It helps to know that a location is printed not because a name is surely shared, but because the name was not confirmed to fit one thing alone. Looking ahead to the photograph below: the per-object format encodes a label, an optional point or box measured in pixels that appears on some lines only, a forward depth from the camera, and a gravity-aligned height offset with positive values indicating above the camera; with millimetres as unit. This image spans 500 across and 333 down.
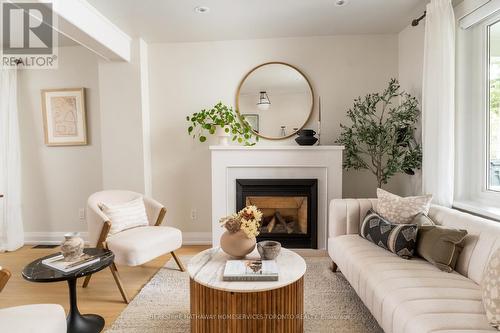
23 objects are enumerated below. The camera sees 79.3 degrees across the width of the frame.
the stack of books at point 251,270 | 1625 -638
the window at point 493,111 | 2320 +328
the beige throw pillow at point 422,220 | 2108 -469
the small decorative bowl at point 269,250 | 1902 -594
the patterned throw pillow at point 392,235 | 1969 -554
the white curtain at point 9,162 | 3502 -17
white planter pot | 3391 +240
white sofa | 1316 -695
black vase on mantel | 3270 +198
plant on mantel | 3352 +377
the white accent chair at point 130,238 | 2303 -648
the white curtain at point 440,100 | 2400 +438
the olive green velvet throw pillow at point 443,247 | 1784 -562
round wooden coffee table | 1572 -783
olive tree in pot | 2980 +195
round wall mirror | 3486 +665
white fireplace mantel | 3221 -137
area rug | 1941 -1082
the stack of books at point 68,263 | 1827 -651
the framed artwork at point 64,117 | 3688 +528
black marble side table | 1736 -675
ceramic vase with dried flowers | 1878 -475
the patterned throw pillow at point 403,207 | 2229 -397
